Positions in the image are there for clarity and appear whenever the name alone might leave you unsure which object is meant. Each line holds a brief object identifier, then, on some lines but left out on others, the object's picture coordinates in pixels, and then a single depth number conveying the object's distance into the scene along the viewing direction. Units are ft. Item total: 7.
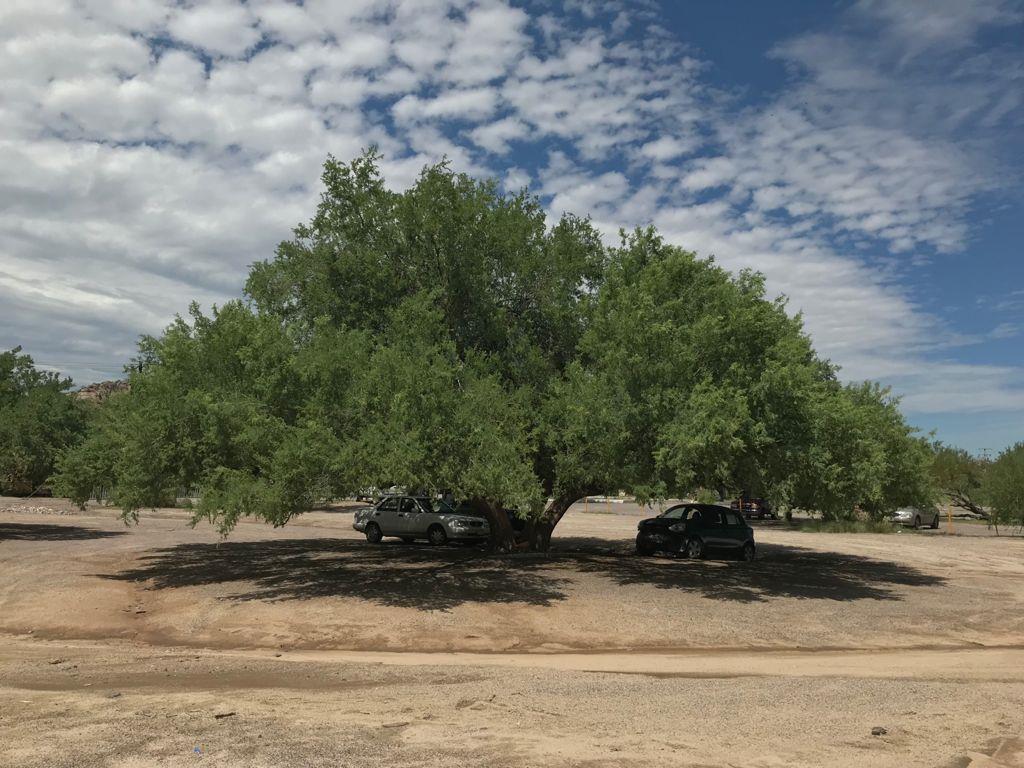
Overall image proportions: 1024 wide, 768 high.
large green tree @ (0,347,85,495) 116.98
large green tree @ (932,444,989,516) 185.57
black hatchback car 76.43
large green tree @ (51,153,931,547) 47.70
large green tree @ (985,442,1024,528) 127.85
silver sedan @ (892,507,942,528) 157.38
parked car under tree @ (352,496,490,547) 88.22
